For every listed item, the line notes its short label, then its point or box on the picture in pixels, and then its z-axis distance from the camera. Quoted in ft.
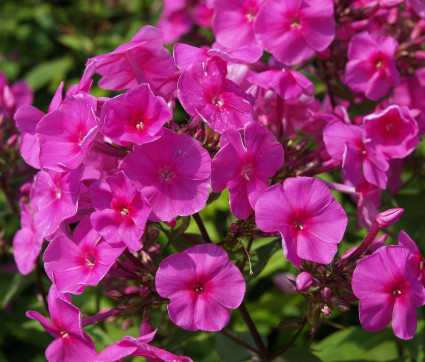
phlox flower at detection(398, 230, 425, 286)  1.23
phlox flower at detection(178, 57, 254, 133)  1.23
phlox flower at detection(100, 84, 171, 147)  1.20
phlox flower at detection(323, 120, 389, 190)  1.30
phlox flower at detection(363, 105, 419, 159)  1.36
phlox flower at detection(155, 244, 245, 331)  1.19
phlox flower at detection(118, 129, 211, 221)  1.20
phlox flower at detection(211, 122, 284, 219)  1.21
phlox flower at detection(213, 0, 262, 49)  1.42
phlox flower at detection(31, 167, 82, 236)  1.23
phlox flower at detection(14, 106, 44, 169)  1.31
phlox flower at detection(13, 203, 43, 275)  1.36
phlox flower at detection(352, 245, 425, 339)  1.19
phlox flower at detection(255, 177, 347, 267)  1.20
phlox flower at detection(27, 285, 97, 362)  1.23
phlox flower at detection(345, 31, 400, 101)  1.42
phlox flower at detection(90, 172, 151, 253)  1.20
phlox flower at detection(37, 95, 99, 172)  1.22
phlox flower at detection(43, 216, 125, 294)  1.21
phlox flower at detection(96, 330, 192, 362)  1.17
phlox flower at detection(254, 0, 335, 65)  1.37
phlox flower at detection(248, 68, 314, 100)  1.31
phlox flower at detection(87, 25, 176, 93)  1.30
